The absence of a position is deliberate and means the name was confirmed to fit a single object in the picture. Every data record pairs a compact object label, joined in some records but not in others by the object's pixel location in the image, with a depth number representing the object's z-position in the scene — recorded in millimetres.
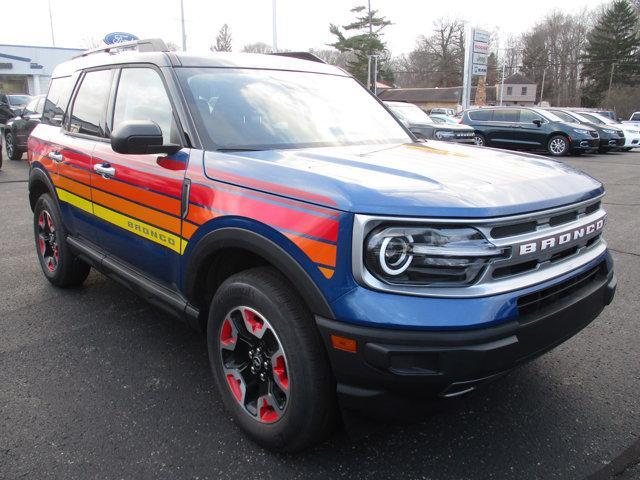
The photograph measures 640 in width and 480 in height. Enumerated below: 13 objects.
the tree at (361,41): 56281
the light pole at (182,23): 24938
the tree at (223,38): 49075
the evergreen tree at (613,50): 58594
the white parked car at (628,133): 19703
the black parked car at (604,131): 17547
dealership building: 45188
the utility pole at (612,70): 58978
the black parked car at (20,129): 13164
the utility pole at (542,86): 80188
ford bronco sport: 1889
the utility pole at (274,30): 21922
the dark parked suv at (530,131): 16297
